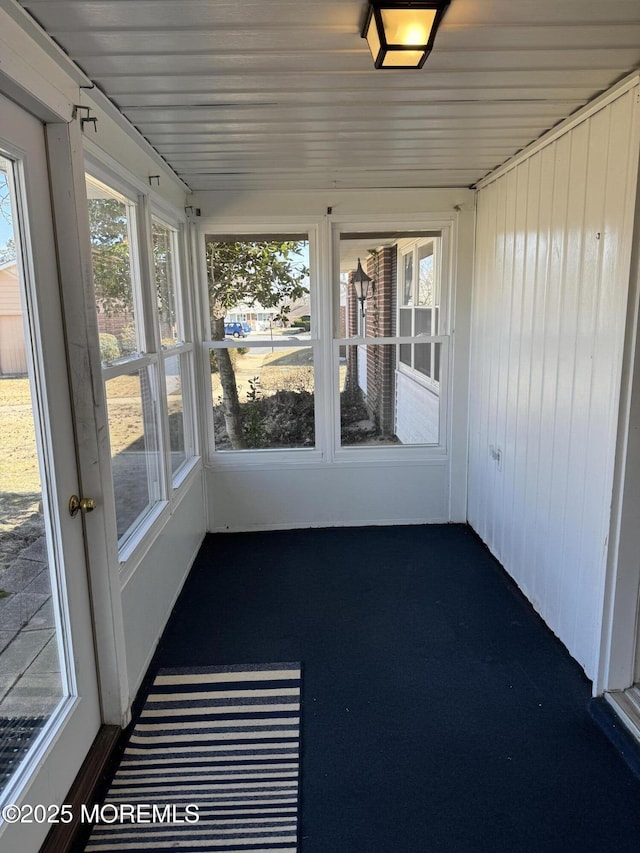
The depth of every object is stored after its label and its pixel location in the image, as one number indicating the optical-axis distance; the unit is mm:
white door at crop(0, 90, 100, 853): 1538
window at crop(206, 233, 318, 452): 3896
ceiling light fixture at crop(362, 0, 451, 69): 1466
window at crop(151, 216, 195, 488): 3156
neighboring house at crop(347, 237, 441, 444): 4020
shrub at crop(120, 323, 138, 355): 2529
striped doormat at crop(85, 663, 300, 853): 1740
